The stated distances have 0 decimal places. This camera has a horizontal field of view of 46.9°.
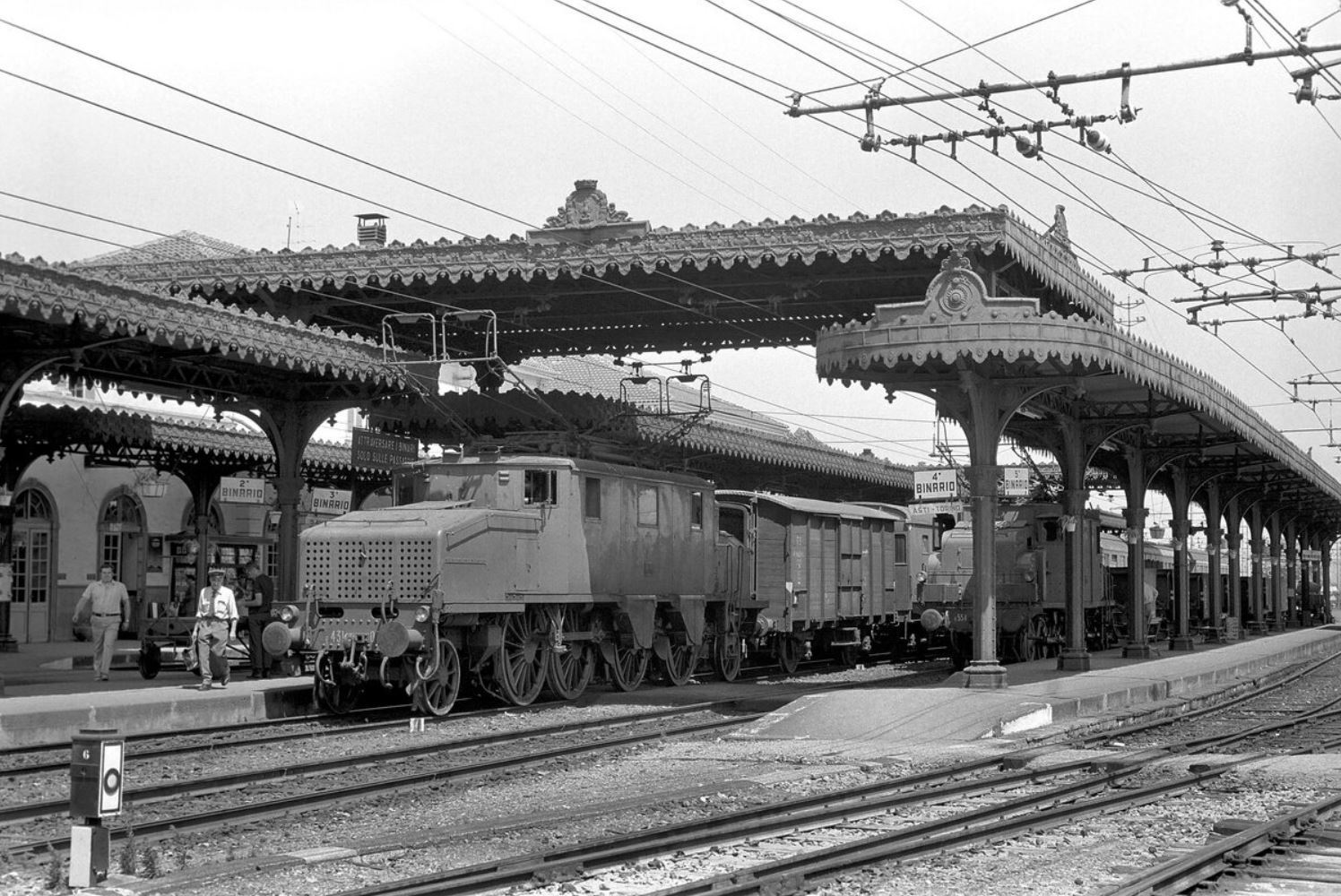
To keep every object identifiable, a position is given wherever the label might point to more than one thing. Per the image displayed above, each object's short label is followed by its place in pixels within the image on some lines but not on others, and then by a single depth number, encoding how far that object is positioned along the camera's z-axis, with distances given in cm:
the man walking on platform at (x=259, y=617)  2222
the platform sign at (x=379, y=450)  2180
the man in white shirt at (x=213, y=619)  1873
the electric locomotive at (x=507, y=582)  1767
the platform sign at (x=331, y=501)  2514
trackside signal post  822
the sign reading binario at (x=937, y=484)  3141
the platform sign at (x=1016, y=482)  2502
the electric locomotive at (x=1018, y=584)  2950
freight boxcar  2544
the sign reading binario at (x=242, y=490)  2406
